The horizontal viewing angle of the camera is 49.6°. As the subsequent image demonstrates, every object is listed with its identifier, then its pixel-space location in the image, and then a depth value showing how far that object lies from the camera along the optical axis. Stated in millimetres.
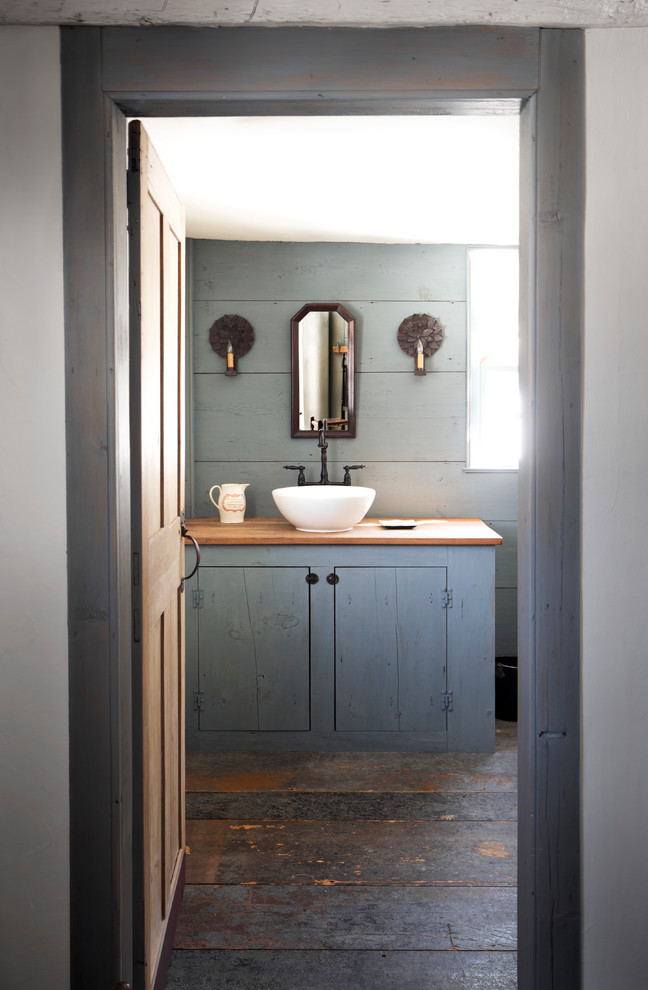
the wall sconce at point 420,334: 3598
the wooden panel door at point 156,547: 1581
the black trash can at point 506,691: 3438
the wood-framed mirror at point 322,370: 3604
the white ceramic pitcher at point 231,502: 3418
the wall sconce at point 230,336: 3584
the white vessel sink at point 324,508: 3020
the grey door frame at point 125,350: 1466
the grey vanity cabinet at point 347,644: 3043
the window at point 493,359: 3676
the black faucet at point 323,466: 3523
